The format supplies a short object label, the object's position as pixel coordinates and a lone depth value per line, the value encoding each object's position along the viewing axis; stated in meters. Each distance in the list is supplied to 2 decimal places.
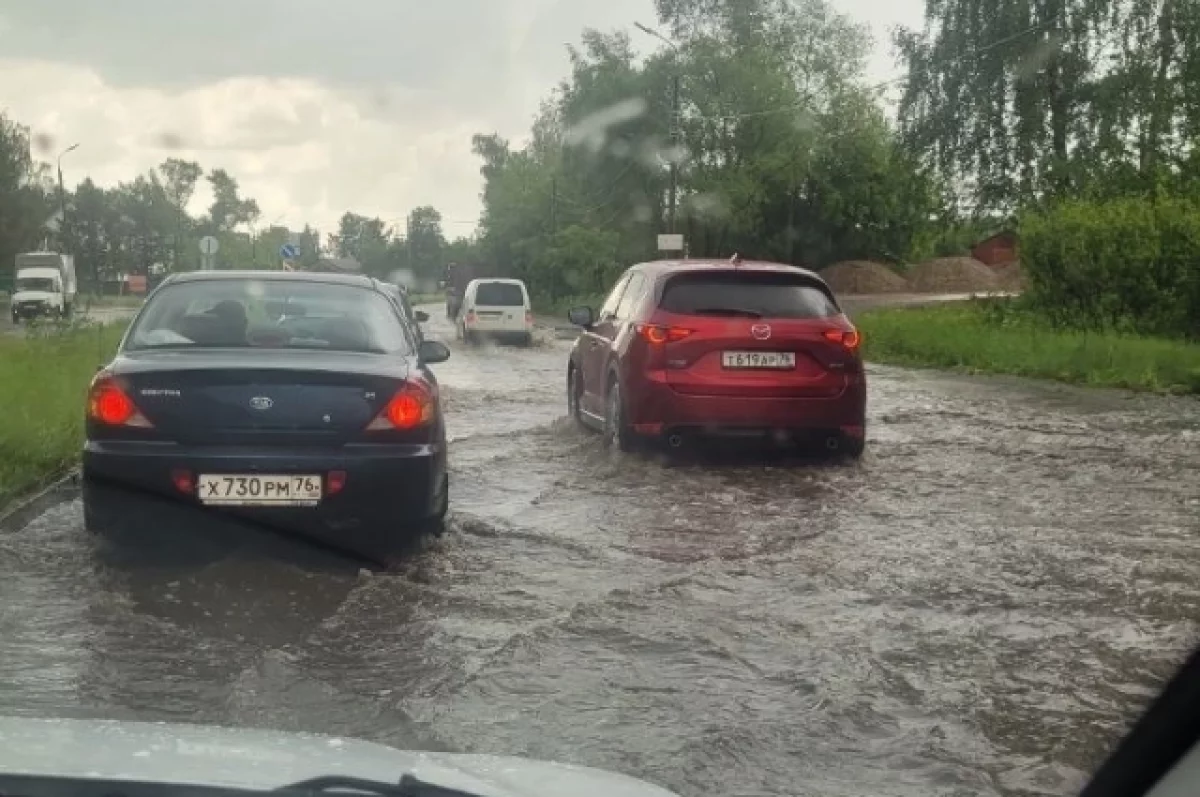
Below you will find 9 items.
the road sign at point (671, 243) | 37.31
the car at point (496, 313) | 36.22
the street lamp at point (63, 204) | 62.91
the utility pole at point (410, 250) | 108.35
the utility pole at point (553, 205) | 70.12
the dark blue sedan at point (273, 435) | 6.94
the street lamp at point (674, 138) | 41.56
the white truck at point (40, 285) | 52.47
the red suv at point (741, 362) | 11.10
